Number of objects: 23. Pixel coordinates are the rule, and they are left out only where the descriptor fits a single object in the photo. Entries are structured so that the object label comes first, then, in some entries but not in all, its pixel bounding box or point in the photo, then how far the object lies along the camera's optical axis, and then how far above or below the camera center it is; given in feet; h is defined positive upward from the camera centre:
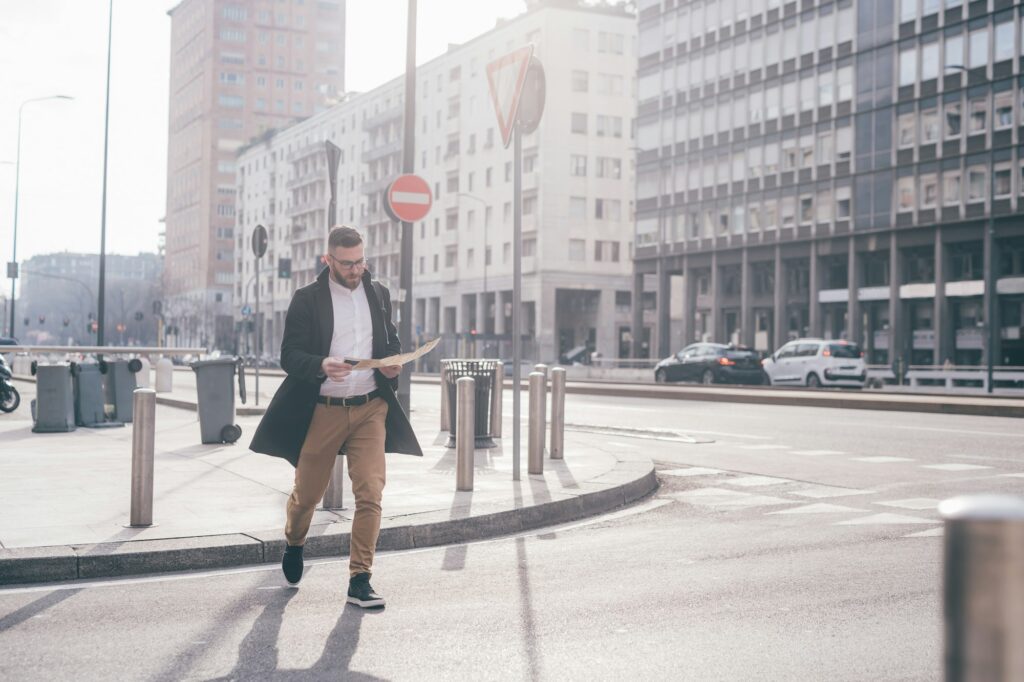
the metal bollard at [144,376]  58.03 -1.41
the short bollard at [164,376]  86.12 -2.06
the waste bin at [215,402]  43.09 -1.97
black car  122.31 -0.53
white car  118.42 -0.24
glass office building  157.89 +30.38
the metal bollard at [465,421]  28.25 -1.64
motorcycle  62.95 -2.54
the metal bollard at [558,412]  37.78 -1.85
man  18.22 -0.81
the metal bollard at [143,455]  22.79 -2.16
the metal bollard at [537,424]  33.60 -2.00
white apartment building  245.86 +37.45
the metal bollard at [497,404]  43.97 -1.92
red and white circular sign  41.52 +5.73
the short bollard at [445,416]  49.27 -2.74
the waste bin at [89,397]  50.55 -2.20
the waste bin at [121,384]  52.21 -1.64
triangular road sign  30.63 +7.51
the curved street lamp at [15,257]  169.68 +14.57
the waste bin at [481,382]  43.16 -0.99
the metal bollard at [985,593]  4.44 -0.90
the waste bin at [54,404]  48.21 -2.43
